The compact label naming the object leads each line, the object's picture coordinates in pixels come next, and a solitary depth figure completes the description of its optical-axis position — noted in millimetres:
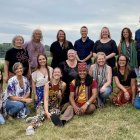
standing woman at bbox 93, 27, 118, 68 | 5257
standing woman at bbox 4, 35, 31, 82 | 5206
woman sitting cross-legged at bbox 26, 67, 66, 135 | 4620
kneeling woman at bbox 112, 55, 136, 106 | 4954
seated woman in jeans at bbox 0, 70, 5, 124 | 4948
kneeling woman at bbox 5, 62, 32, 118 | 4835
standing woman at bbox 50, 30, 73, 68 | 5444
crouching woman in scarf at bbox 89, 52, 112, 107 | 4942
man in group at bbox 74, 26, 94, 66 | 5487
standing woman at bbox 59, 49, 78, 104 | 4978
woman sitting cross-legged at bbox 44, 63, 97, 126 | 4636
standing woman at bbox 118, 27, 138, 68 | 5253
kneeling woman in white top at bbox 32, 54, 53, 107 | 4982
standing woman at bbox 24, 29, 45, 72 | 5447
